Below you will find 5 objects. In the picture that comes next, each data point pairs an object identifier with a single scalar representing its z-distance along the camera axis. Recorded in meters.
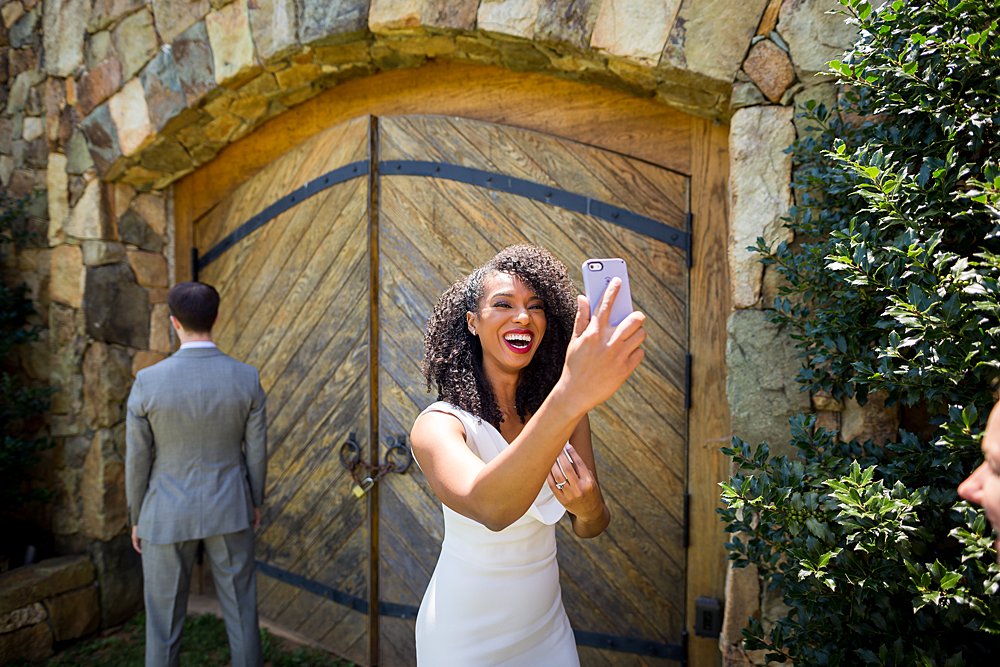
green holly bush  1.43
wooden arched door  2.62
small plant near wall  3.55
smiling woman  1.58
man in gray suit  2.74
